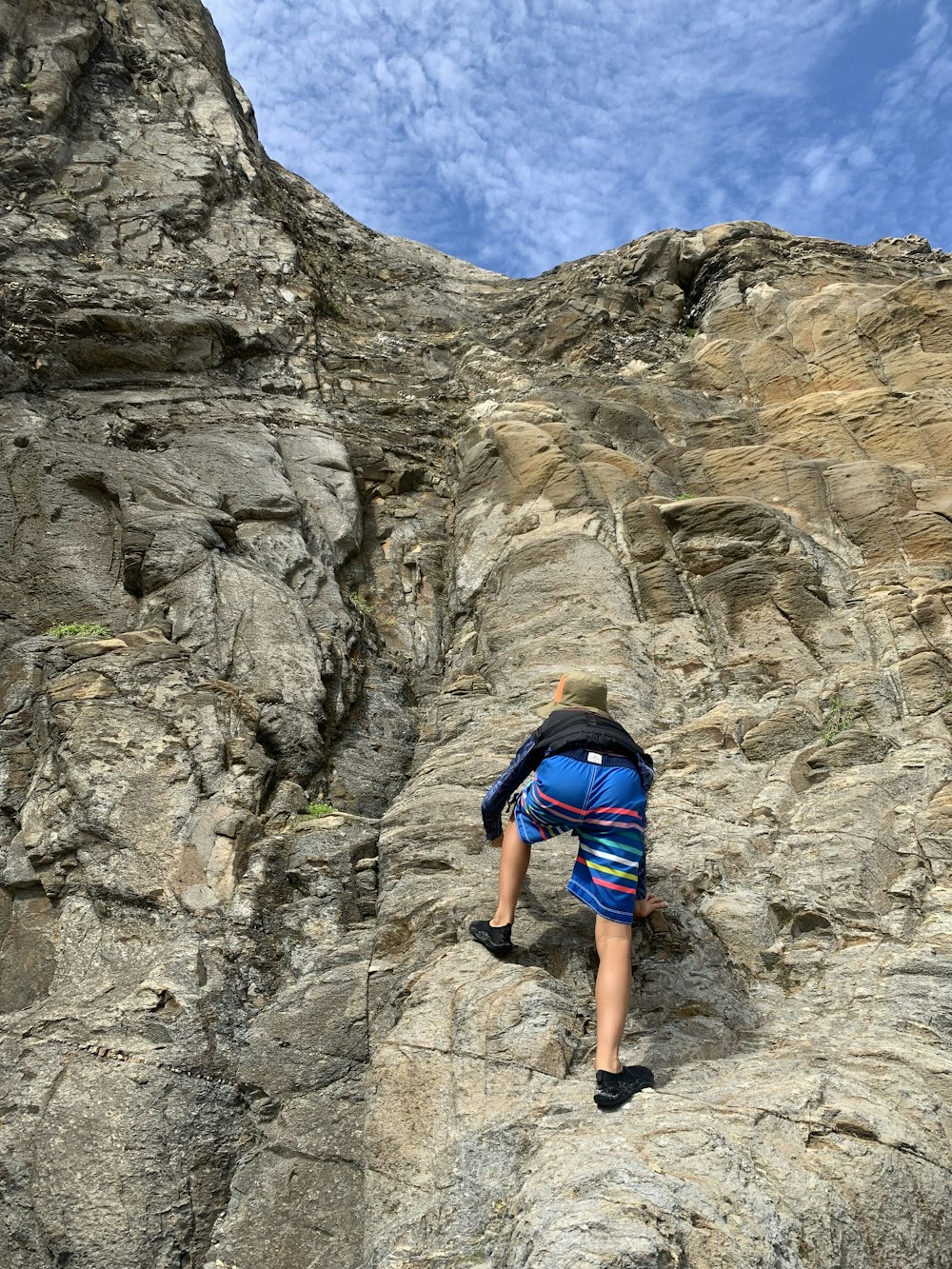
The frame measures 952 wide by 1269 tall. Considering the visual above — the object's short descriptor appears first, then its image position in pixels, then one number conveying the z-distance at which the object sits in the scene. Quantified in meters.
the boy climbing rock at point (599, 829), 4.96
